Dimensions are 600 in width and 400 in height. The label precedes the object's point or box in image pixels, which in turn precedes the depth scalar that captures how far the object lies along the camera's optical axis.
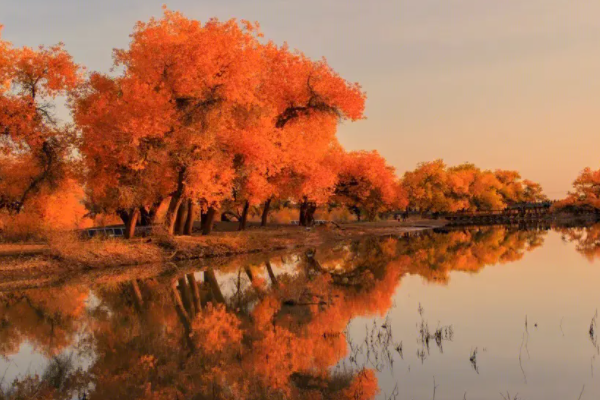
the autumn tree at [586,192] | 110.06
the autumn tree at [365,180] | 63.50
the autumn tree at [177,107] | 31.95
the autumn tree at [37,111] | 32.94
